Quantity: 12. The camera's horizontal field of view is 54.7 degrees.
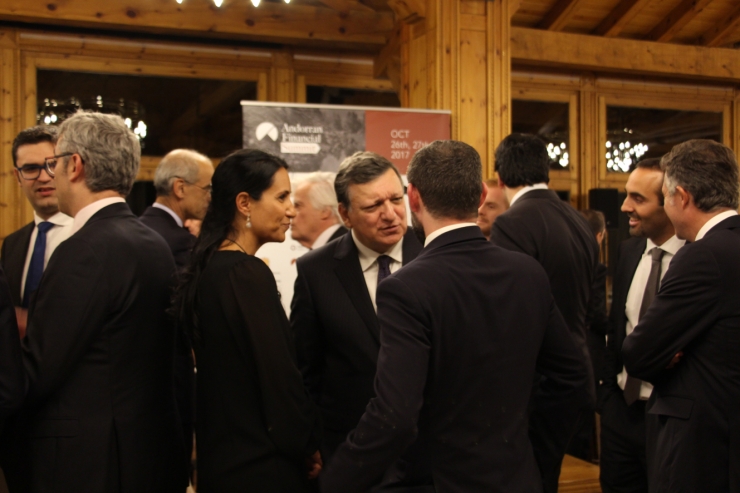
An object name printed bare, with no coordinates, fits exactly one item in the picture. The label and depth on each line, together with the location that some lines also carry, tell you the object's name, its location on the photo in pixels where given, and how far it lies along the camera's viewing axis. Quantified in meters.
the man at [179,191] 3.69
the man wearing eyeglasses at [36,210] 3.01
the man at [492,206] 4.88
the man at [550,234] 3.17
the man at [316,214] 3.87
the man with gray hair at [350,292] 2.41
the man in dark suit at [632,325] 3.14
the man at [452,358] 1.71
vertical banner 5.18
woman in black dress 1.98
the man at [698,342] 2.35
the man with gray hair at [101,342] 1.93
